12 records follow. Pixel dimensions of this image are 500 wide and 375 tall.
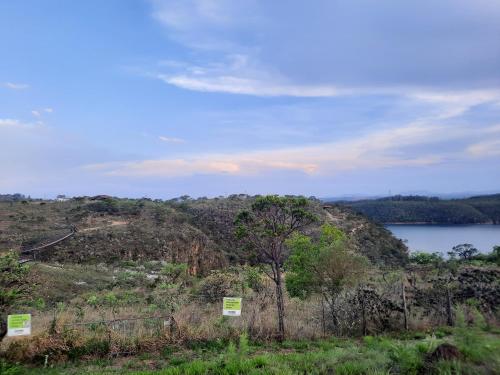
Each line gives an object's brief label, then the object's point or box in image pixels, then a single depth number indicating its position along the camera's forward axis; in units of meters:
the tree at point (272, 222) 8.75
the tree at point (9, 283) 7.34
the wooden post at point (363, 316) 8.82
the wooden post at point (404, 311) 8.92
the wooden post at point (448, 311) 9.38
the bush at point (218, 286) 11.98
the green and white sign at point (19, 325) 6.95
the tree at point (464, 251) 25.33
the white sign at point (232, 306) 7.83
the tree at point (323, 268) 9.30
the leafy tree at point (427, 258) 22.39
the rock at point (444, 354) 5.03
